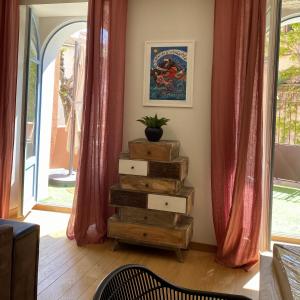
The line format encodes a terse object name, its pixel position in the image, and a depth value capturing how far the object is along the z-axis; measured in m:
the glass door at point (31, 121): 3.85
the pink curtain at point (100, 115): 3.18
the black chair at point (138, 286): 1.03
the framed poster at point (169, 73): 3.14
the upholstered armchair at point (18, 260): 1.59
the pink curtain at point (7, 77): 3.47
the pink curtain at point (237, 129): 2.78
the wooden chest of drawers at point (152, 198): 2.85
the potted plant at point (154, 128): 2.97
